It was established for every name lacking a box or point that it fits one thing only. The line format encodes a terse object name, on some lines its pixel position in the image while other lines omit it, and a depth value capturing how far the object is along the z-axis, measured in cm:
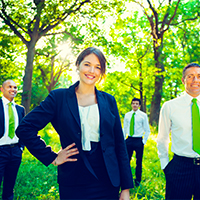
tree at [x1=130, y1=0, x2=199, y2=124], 1761
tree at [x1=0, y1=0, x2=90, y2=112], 1102
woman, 204
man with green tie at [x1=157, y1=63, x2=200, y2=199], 305
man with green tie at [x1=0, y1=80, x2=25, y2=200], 446
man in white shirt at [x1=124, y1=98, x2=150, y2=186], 706
